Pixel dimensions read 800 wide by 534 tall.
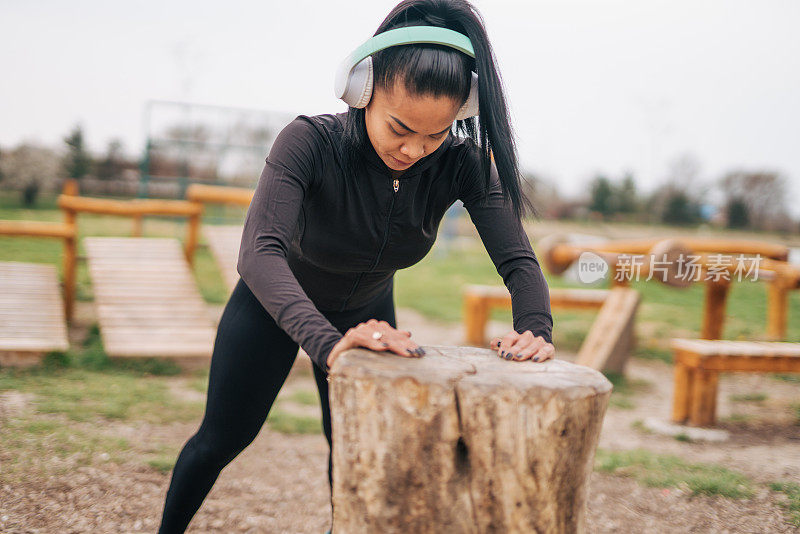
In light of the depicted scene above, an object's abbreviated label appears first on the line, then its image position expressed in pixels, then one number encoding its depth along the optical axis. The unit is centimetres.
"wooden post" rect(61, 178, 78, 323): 575
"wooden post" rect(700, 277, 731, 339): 555
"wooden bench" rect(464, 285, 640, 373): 541
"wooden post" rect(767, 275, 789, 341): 681
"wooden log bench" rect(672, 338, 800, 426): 425
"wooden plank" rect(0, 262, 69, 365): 454
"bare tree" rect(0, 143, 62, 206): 1090
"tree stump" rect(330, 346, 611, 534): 135
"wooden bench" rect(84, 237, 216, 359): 502
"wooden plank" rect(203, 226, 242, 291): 586
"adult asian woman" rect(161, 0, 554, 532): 153
